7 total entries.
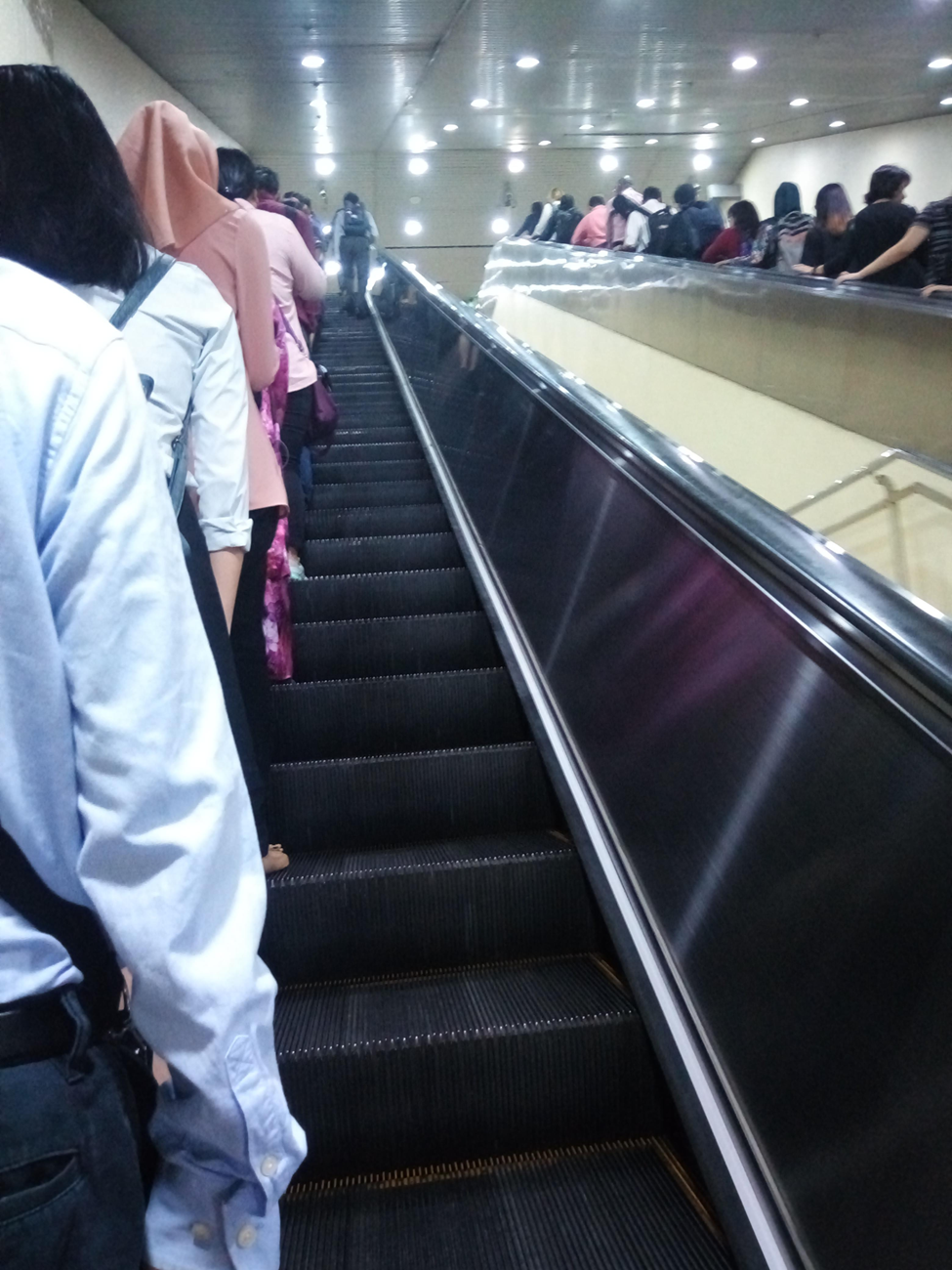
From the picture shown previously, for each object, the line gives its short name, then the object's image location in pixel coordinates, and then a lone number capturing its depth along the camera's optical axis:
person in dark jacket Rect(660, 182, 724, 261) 9.26
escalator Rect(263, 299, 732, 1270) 1.69
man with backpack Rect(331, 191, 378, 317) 11.45
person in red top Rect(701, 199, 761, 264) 8.45
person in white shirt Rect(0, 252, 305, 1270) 0.75
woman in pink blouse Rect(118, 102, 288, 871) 2.00
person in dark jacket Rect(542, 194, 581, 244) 14.38
